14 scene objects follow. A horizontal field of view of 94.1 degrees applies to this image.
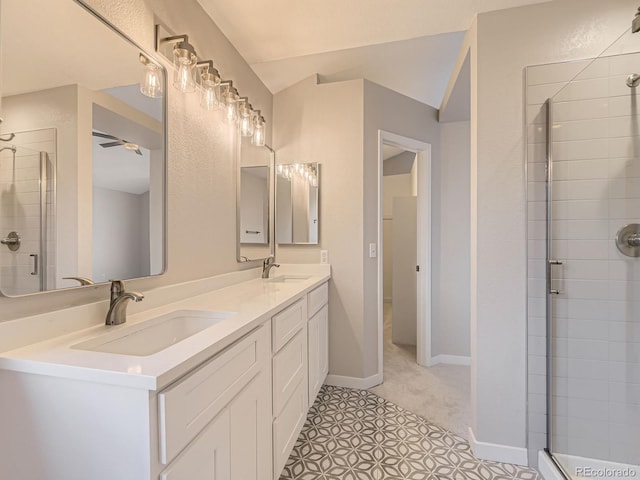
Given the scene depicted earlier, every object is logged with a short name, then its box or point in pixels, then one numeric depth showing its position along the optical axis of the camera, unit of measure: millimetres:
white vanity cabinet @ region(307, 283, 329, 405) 1893
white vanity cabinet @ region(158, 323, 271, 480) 694
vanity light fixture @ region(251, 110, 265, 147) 2107
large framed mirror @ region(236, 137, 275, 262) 2025
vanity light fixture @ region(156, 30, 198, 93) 1348
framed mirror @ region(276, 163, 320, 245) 2494
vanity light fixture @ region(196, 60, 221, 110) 1523
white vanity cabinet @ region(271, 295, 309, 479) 1313
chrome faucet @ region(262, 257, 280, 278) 2225
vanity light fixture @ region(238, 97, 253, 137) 1906
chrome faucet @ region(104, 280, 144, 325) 995
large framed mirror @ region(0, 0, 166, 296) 826
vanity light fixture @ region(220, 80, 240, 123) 1731
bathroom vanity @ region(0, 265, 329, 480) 661
